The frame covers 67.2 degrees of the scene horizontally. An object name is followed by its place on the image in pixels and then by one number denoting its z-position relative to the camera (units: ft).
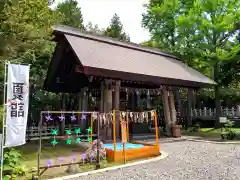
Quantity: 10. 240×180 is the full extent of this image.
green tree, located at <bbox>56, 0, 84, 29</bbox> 71.90
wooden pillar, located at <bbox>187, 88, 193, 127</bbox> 46.29
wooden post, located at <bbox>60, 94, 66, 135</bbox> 33.10
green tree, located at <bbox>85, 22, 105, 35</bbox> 78.47
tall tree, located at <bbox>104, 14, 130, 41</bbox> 75.91
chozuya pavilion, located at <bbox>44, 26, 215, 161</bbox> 24.49
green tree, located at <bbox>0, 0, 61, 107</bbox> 17.39
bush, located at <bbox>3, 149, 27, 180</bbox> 12.72
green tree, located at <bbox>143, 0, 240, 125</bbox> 43.10
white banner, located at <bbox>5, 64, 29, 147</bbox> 12.26
